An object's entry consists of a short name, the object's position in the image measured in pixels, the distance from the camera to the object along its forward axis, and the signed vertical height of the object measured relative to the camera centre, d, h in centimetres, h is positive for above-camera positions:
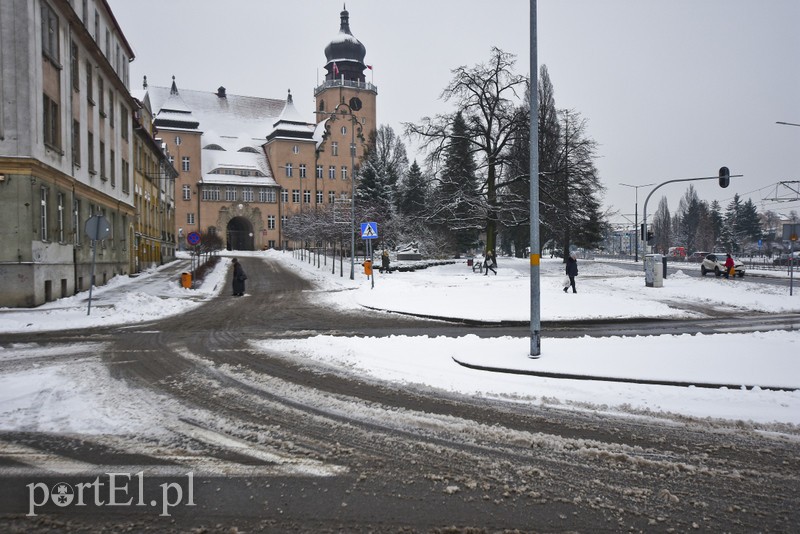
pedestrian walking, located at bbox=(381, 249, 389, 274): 4033 -19
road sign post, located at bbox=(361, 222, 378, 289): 2503 +122
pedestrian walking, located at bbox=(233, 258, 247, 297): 2719 -106
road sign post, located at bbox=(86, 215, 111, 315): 1684 +93
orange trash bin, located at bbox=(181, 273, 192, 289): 2923 -108
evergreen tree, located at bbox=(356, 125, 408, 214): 6631 +918
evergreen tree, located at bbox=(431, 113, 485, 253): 3947 +479
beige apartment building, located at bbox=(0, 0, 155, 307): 1886 +440
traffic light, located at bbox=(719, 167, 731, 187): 3142 +437
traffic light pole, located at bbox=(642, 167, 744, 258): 3144 +439
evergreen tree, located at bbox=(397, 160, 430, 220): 7188 +826
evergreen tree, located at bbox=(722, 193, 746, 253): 9306 +469
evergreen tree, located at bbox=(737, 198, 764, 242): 9956 +576
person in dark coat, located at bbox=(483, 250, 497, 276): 3838 -26
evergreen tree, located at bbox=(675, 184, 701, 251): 11760 +853
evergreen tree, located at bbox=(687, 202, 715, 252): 10319 +425
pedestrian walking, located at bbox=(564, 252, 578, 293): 2364 -44
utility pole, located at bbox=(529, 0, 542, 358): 959 +96
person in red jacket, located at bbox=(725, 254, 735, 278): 3825 -59
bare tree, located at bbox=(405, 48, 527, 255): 4009 +976
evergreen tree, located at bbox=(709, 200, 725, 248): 10401 +642
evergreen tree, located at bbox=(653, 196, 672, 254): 11956 +610
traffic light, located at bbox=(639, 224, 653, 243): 3568 +135
